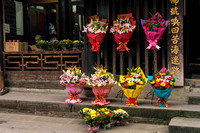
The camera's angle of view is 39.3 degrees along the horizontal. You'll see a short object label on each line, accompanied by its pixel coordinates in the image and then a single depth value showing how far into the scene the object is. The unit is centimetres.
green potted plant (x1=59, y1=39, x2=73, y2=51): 1045
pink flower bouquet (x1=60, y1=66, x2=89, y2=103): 857
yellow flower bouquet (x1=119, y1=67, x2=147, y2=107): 793
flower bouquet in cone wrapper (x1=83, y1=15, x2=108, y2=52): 902
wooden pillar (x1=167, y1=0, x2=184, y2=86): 862
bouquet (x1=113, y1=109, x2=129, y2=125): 756
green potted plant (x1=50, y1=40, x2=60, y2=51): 1066
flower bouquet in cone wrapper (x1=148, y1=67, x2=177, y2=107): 775
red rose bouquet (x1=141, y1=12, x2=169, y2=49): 839
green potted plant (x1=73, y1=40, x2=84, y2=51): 1034
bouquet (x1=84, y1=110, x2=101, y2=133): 710
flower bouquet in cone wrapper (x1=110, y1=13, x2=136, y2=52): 876
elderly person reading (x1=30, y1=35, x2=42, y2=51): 1181
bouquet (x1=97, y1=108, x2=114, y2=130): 729
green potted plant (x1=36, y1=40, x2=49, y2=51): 1071
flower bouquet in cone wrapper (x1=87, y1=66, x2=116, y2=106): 820
